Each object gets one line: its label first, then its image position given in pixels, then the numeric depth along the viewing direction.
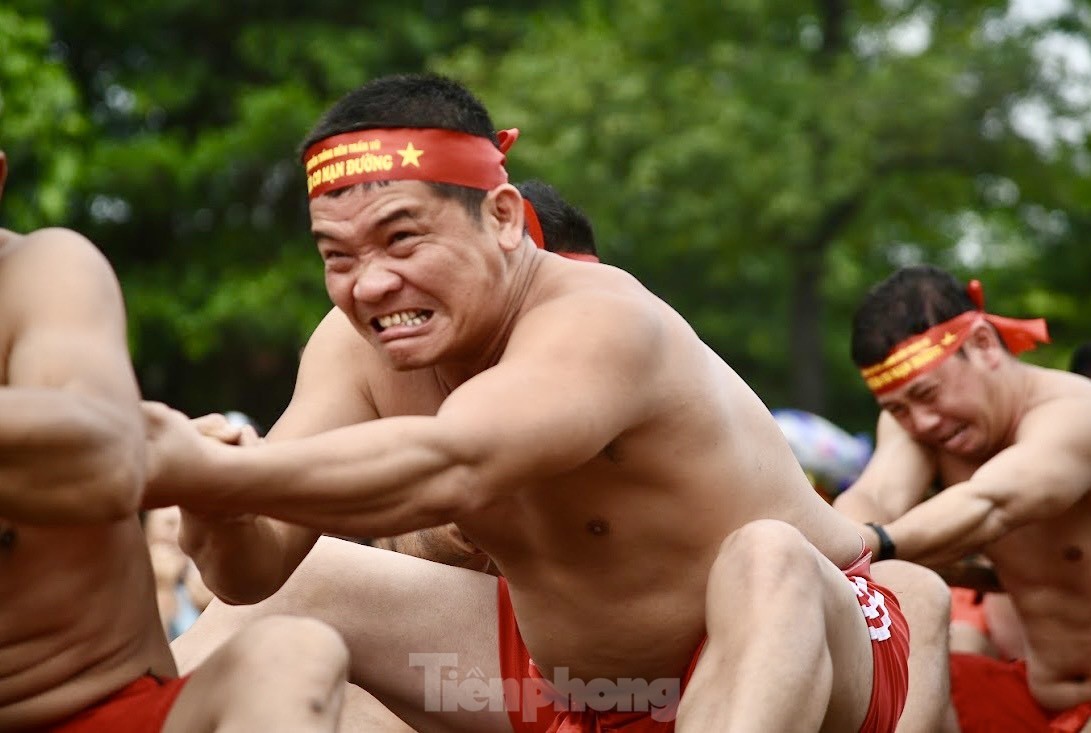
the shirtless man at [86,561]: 5.46
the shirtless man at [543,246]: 10.11
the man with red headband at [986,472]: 10.81
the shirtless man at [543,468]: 6.54
